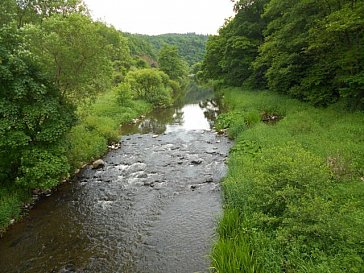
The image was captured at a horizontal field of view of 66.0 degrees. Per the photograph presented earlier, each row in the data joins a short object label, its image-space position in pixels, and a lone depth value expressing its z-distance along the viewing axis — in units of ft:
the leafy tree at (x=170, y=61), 237.04
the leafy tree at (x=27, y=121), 38.32
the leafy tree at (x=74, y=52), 44.26
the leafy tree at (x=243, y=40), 123.03
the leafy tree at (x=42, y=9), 58.65
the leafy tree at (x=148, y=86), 139.74
